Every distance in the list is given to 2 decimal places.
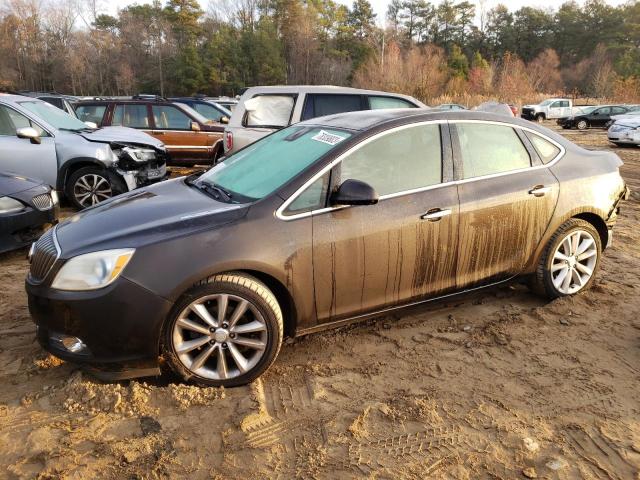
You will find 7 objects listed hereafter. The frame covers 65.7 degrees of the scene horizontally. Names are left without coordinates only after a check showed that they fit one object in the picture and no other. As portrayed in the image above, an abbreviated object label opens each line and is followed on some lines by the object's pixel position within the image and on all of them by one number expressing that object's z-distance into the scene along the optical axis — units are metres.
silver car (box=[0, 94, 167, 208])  6.99
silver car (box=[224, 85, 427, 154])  7.75
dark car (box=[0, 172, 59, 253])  5.02
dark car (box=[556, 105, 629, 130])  27.06
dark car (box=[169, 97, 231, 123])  13.06
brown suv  10.48
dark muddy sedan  2.73
